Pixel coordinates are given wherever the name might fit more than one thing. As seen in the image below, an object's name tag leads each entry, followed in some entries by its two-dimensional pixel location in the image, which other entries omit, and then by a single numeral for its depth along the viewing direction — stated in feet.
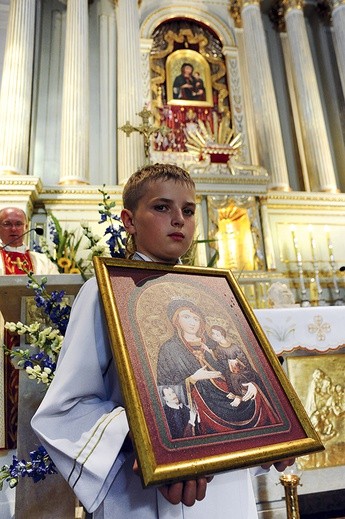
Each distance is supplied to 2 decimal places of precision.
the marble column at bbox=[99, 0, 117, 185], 26.45
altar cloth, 7.63
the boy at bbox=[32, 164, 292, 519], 2.90
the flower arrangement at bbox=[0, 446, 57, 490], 5.32
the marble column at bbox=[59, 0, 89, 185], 23.34
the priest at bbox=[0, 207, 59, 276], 11.11
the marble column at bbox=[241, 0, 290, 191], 26.53
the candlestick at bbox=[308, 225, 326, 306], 20.03
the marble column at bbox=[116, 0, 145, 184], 24.22
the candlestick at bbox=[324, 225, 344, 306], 21.52
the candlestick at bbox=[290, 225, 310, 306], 19.43
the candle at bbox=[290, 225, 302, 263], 21.60
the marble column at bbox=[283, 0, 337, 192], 27.02
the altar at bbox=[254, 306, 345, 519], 7.60
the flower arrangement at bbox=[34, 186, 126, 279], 6.90
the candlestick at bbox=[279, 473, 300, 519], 6.41
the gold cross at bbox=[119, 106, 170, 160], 16.93
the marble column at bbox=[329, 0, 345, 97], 29.94
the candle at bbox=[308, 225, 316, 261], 22.60
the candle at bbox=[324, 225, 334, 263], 22.41
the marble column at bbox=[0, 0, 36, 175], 22.21
